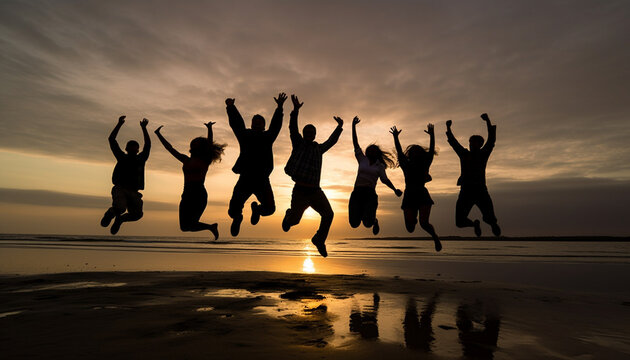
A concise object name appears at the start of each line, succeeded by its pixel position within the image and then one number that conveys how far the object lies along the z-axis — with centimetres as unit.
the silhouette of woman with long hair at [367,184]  1063
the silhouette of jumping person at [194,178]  933
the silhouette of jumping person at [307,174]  904
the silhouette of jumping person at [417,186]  1028
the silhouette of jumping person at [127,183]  1005
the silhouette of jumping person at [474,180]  944
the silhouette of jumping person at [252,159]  868
